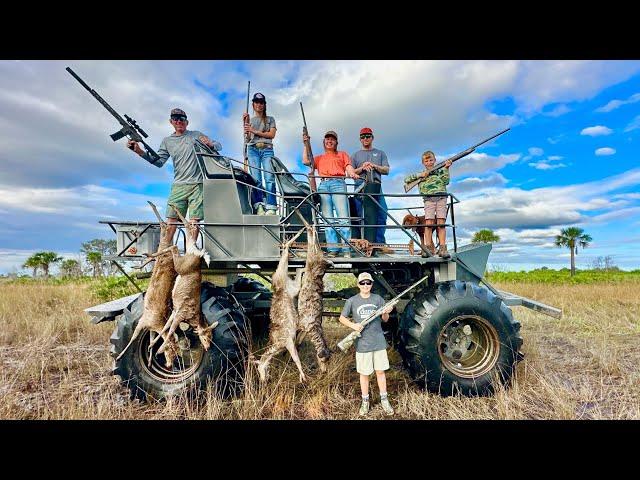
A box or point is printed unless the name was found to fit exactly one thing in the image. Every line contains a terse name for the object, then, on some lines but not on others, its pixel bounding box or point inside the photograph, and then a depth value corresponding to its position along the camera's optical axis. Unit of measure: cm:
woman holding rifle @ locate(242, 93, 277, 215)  576
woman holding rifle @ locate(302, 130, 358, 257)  500
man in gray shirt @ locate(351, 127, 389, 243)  559
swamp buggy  437
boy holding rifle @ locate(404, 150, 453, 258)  507
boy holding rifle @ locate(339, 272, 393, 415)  412
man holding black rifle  518
